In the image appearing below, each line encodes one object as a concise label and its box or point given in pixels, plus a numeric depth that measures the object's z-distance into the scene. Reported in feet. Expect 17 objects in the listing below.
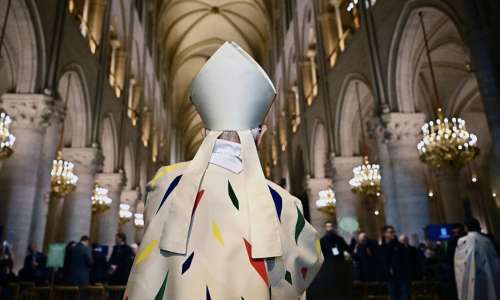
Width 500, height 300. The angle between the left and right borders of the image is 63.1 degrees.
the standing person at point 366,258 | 23.95
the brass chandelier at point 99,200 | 41.81
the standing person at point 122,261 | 23.45
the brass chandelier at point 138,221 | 59.63
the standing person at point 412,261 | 19.30
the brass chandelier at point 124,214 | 52.85
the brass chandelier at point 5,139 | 23.06
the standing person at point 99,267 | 26.73
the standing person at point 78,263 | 22.07
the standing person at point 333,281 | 13.05
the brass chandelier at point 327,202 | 44.93
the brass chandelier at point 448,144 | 25.88
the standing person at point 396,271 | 19.12
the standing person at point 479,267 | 15.72
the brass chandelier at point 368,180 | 35.06
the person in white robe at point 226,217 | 4.03
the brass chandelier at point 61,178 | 31.48
